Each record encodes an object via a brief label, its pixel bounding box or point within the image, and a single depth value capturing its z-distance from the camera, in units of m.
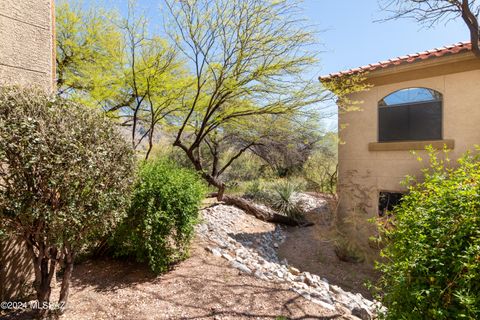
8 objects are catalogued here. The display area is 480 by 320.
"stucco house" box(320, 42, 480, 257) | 6.52
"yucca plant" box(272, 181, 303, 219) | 10.71
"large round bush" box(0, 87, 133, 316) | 2.41
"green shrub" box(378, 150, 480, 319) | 1.74
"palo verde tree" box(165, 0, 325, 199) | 6.12
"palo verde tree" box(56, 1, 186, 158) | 6.90
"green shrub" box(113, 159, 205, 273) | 3.93
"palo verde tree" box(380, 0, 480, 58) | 5.18
